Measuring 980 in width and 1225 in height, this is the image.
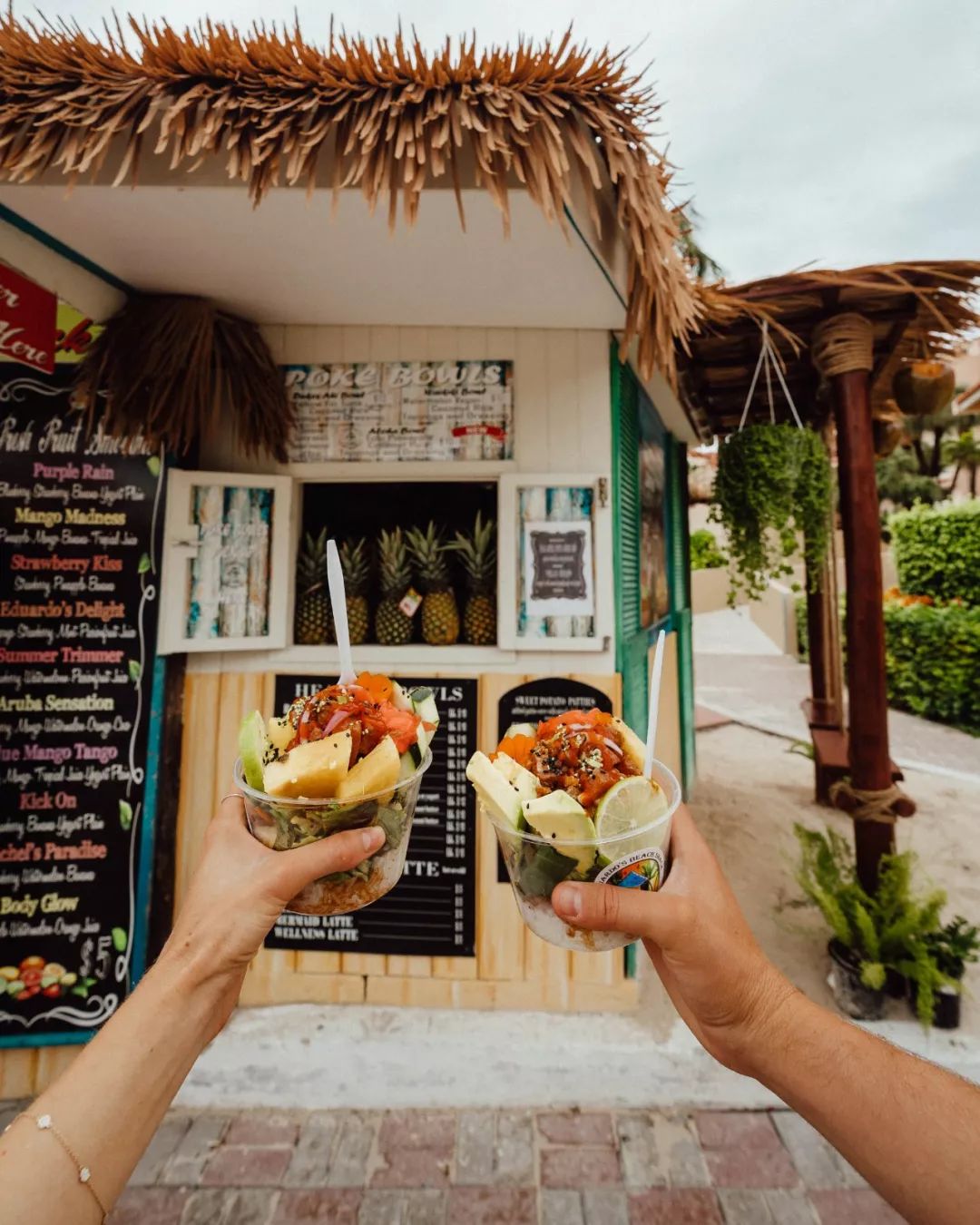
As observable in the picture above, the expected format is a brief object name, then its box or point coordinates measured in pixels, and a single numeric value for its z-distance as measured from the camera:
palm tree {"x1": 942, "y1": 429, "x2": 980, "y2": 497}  18.86
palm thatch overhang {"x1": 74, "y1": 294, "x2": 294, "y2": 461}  2.42
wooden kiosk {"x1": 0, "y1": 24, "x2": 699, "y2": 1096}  2.07
